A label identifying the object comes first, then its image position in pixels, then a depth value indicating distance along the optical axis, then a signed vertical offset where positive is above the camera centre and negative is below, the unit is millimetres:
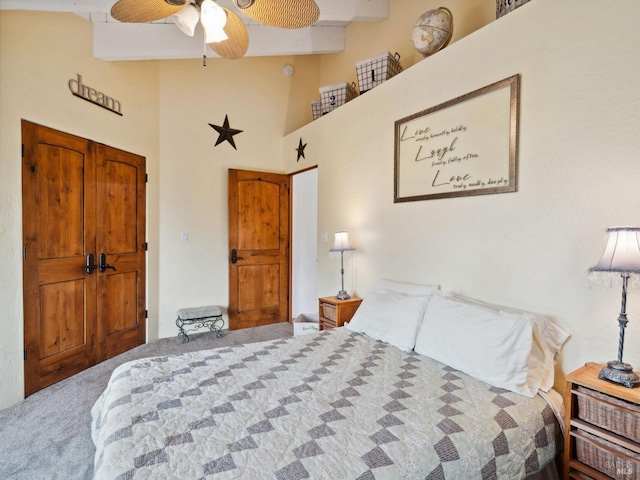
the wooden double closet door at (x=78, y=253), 2596 -188
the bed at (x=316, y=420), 1062 -721
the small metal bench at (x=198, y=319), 3786 -989
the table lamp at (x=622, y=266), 1333 -121
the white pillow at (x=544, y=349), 1625 -579
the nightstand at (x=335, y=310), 3014 -708
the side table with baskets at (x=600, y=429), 1295 -794
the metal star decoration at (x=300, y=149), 4111 +1043
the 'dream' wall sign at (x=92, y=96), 2924 +1261
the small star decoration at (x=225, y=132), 4141 +1258
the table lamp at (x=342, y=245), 3123 -105
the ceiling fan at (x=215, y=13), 1682 +1152
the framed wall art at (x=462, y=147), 2000 +599
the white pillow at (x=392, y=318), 2160 -576
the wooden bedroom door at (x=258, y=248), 4168 -191
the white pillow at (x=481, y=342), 1601 -570
